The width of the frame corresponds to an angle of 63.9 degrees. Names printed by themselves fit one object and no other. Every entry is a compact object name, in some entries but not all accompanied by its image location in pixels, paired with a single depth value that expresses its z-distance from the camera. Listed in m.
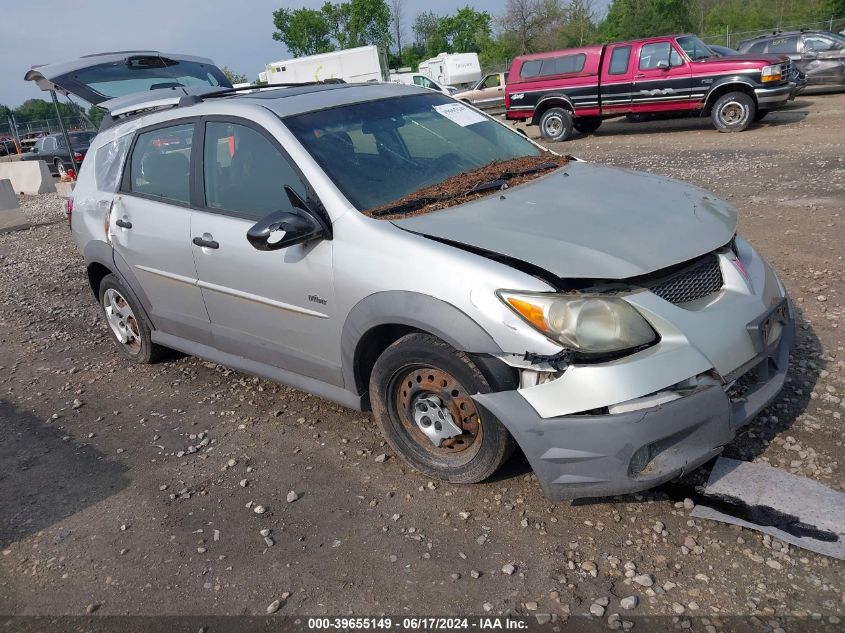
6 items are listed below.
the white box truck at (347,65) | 29.77
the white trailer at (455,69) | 38.25
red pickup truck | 13.04
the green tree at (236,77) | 65.86
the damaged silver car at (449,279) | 2.68
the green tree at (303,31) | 74.38
